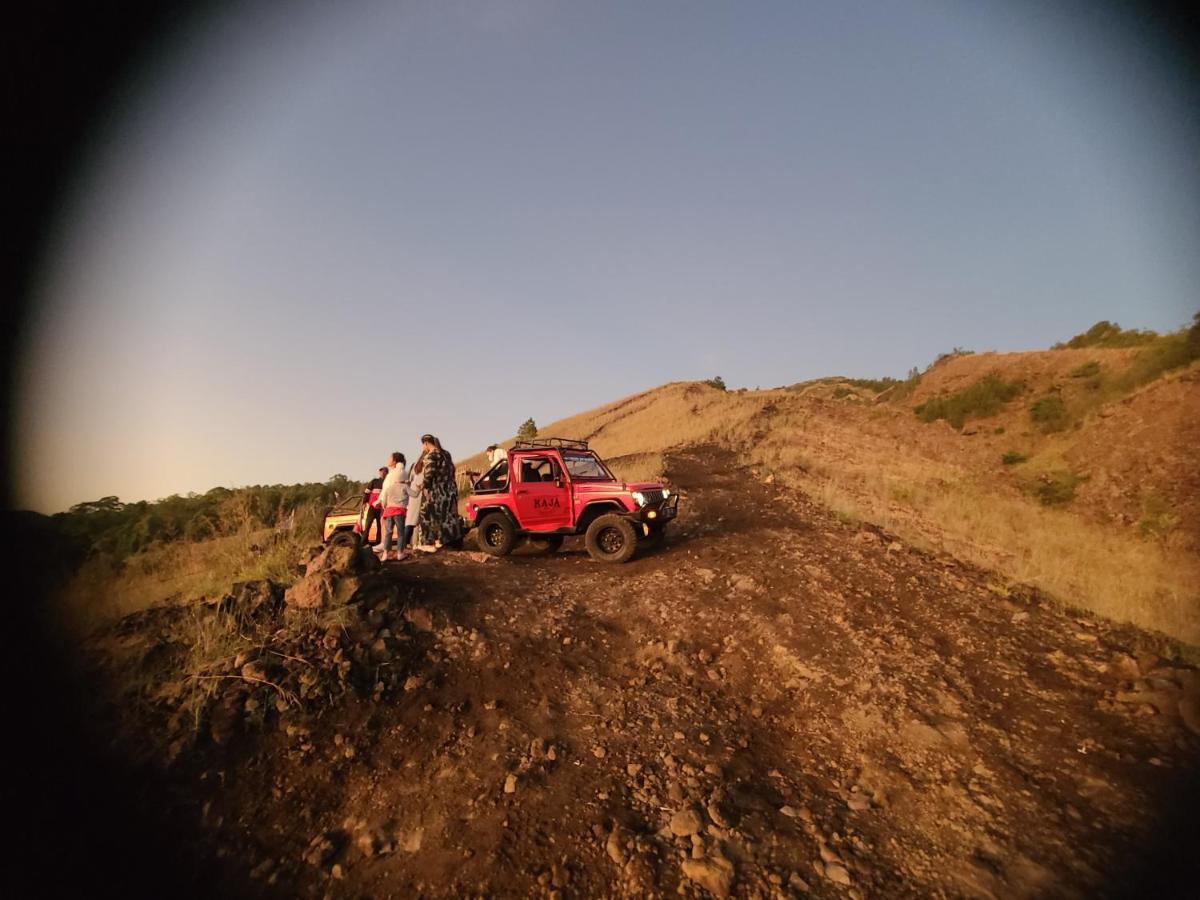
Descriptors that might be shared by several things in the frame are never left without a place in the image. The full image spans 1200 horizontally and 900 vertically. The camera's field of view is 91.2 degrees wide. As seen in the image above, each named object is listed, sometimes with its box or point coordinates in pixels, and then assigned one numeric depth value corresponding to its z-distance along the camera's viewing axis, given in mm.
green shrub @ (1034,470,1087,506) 17703
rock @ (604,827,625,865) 3902
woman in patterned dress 10109
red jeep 9703
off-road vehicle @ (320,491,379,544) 11258
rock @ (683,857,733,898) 3673
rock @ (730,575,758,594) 8280
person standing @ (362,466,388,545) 10845
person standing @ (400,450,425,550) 9836
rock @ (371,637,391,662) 5680
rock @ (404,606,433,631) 6324
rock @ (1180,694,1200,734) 5234
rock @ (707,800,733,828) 4219
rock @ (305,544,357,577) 6270
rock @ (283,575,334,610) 5938
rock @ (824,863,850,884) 3805
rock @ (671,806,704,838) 4113
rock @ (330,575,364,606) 6020
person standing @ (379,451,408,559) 9664
